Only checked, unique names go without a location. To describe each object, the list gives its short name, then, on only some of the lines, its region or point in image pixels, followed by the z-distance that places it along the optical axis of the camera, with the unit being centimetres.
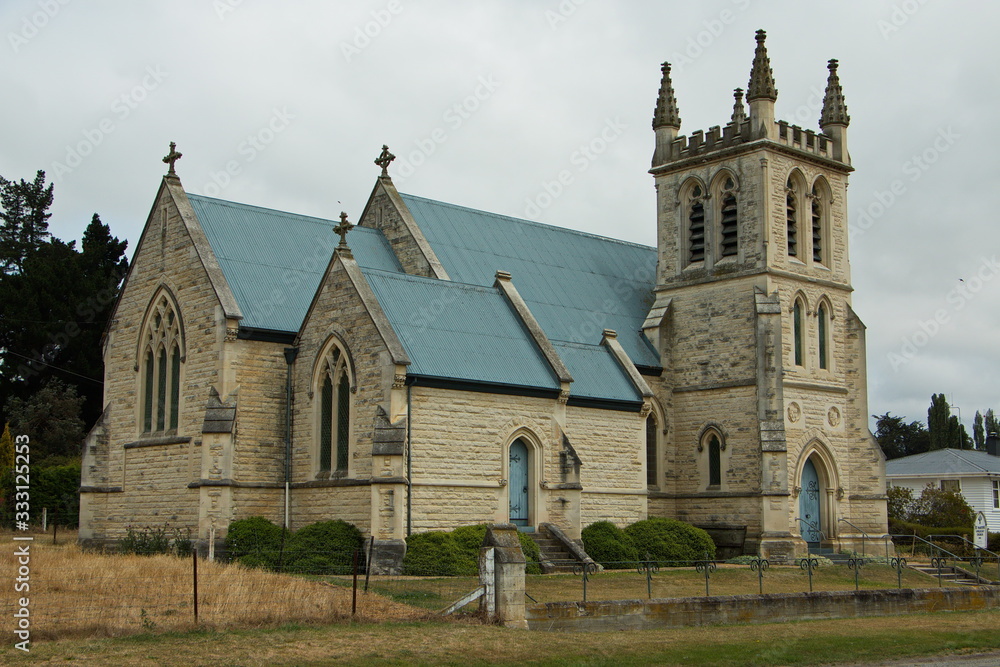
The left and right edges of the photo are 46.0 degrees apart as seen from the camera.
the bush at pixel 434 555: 2644
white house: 5659
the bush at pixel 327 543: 2712
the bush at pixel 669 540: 3200
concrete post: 1955
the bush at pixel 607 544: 3112
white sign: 4257
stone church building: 2917
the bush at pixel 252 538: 2827
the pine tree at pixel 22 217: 5959
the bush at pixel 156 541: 2944
